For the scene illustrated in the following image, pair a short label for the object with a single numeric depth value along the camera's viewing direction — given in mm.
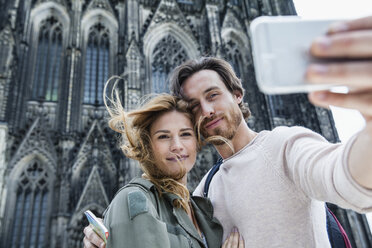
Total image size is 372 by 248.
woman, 1130
